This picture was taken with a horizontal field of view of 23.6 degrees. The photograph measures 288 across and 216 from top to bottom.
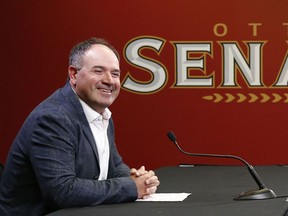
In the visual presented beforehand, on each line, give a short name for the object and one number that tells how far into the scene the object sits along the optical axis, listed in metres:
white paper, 2.52
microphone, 2.49
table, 2.25
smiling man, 2.42
